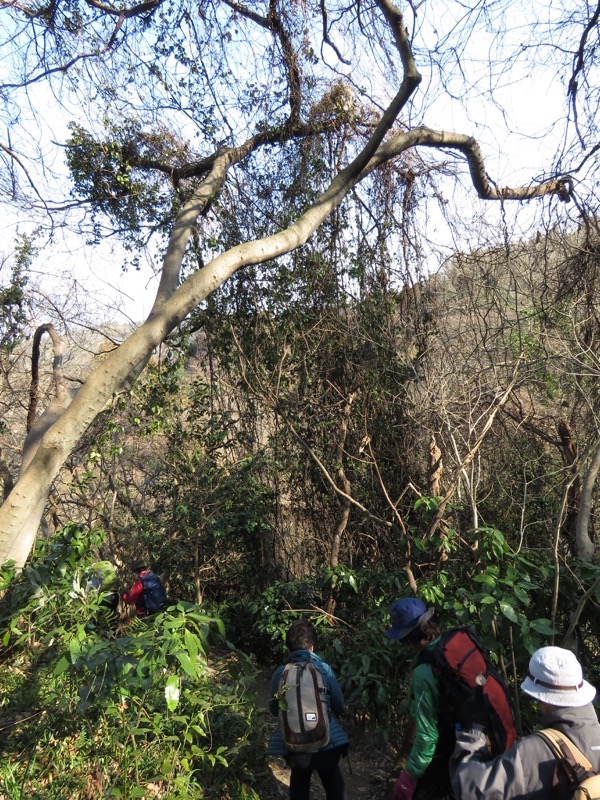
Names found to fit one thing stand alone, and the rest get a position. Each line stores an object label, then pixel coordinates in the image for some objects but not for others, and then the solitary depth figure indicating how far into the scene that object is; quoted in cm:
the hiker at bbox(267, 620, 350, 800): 338
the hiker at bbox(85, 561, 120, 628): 397
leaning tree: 394
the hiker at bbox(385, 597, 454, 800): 256
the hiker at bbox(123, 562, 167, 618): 655
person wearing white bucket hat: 185
